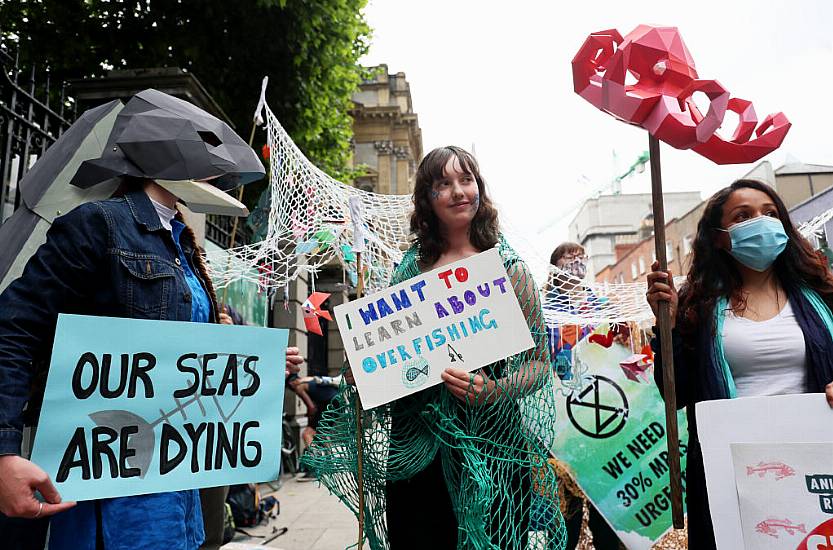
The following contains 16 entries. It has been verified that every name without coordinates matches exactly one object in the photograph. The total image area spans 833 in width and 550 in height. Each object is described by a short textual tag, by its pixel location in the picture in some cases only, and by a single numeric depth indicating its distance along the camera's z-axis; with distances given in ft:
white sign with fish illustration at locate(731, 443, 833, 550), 4.84
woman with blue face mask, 6.02
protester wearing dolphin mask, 4.18
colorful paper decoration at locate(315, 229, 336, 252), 15.02
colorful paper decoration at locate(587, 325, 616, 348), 11.70
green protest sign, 10.44
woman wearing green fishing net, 5.34
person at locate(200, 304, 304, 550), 6.58
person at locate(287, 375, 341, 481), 21.30
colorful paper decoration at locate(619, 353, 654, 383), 11.10
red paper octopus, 5.82
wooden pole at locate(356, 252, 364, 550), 5.73
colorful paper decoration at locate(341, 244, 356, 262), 15.34
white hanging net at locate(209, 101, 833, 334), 14.64
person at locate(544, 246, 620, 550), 11.15
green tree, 24.91
